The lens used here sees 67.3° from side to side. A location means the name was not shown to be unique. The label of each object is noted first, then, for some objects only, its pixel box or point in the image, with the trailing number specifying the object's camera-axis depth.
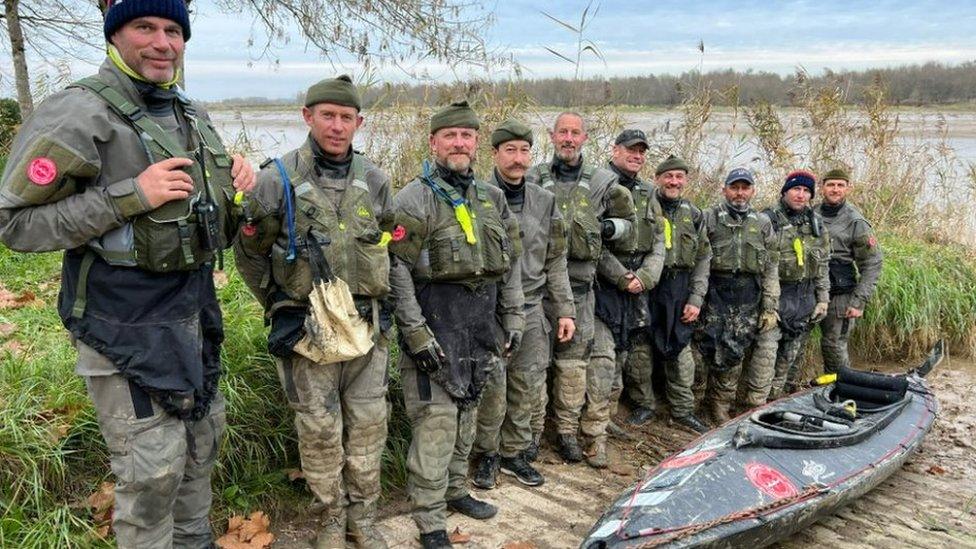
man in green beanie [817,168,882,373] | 7.25
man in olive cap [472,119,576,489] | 4.66
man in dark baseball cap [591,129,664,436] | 5.60
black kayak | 3.94
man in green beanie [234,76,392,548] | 3.42
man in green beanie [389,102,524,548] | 4.03
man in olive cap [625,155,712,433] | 6.05
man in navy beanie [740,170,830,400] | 6.68
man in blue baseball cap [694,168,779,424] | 6.34
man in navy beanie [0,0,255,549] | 2.55
